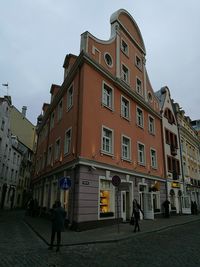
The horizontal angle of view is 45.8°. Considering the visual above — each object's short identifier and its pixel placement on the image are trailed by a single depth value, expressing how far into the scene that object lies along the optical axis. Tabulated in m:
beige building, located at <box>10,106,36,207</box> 45.69
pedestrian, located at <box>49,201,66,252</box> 8.98
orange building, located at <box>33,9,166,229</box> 15.05
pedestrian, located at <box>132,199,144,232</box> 13.06
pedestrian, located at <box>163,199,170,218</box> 22.52
